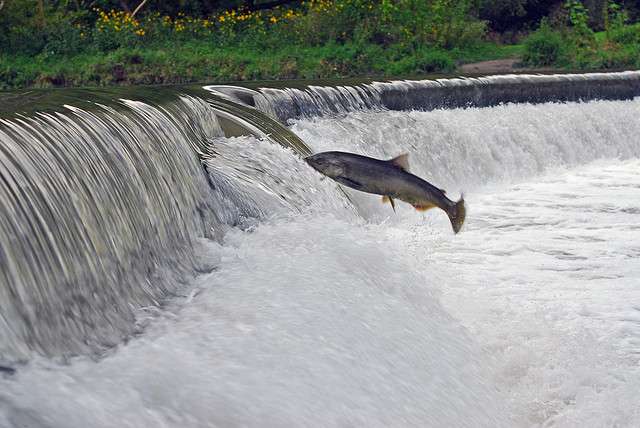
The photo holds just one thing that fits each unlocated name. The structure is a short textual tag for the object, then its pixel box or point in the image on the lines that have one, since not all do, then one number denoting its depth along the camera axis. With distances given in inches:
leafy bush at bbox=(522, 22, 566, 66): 1603.1
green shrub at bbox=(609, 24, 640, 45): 1685.5
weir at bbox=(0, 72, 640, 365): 336.8
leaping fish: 424.8
